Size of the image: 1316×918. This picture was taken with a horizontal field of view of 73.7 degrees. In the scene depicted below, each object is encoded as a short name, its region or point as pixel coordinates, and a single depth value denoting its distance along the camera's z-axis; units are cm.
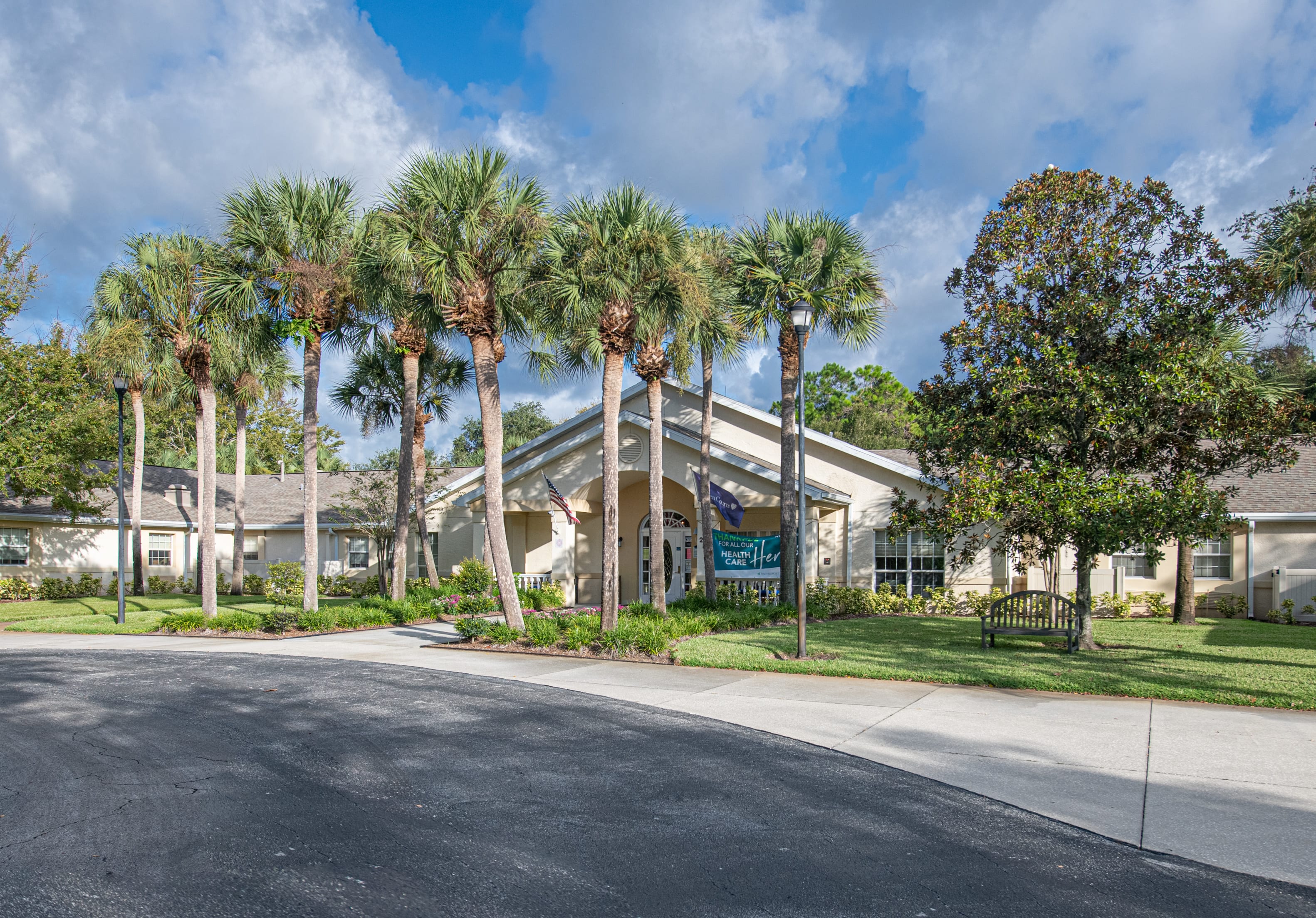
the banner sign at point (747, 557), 2144
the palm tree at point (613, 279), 1491
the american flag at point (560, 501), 2086
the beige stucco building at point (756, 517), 2158
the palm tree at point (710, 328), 1756
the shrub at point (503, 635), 1540
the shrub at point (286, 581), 2662
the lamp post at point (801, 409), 1305
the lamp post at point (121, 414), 1898
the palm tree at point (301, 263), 1722
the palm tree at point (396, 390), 2403
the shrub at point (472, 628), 1587
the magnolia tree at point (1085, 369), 1284
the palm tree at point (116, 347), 1792
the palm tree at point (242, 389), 2531
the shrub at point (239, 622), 1831
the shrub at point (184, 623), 1838
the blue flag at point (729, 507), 2169
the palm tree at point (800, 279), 1869
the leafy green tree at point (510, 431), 6300
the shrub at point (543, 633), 1488
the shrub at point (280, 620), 1791
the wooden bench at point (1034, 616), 1408
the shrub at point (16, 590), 2847
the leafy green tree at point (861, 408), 4709
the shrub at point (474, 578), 2194
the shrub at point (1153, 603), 2155
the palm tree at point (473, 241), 1445
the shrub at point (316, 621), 1820
